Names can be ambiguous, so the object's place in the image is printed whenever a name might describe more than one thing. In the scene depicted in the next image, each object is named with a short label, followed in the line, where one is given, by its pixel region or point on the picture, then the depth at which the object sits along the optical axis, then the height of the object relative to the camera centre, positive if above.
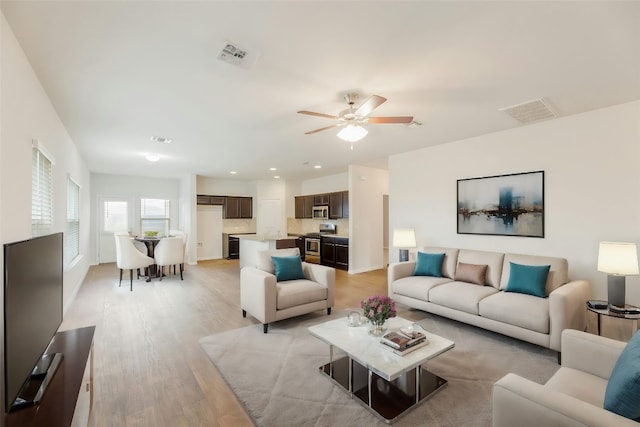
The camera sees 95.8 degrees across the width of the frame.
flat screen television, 1.33 -0.51
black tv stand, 1.34 -0.93
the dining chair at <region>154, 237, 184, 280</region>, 6.08 -0.77
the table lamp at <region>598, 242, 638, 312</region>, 2.72 -0.47
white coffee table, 2.02 -1.33
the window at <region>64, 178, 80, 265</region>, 4.30 -0.14
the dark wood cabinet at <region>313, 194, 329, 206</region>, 8.21 +0.50
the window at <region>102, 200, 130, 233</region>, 8.08 -0.01
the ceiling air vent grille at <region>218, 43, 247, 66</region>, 2.04 +1.18
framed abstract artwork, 3.79 +0.18
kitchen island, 6.39 -0.66
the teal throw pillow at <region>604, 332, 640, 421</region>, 1.13 -0.70
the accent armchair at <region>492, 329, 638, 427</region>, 1.18 -0.83
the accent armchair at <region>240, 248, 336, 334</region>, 3.35 -0.91
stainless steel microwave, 8.20 +0.13
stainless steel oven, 8.25 -0.97
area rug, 1.99 -1.36
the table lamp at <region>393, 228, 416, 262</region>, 4.73 -0.38
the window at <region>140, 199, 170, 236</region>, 8.58 +0.03
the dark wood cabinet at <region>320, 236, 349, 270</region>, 7.20 -0.93
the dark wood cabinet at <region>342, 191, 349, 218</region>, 7.41 +0.32
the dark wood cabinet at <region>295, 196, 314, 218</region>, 8.88 +0.33
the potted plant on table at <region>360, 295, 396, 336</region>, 2.40 -0.79
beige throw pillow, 3.74 -0.74
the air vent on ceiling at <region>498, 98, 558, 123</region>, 3.05 +1.20
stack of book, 2.17 -0.97
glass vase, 2.43 -0.96
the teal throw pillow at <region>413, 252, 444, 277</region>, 4.15 -0.70
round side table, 2.59 -0.89
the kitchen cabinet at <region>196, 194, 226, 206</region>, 8.57 +0.50
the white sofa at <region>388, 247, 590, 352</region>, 2.75 -0.90
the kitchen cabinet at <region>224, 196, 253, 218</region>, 9.12 +0.29
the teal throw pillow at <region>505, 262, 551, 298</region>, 3.15 -0.70
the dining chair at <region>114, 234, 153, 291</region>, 5.61 -0.77
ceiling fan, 2.61 +0.98
